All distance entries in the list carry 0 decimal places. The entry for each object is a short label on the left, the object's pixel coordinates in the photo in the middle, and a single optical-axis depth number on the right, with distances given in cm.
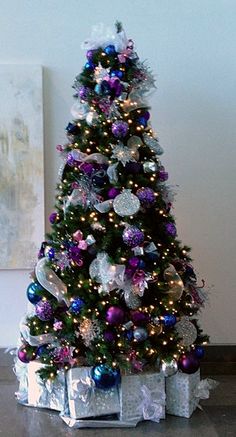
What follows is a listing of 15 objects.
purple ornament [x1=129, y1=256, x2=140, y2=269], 227
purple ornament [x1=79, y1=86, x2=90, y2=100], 240
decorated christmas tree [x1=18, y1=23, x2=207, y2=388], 227
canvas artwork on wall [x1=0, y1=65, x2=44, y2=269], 292
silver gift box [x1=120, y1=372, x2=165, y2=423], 230
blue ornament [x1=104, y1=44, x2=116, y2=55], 240
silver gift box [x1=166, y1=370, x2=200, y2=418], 236
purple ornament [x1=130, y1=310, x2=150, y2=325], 227
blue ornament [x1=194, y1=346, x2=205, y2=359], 239
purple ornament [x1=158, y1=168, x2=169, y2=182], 241
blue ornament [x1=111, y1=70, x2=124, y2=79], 238
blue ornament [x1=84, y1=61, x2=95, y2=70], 243
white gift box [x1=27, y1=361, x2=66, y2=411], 236
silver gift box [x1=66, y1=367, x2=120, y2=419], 229
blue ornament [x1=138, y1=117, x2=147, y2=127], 241
